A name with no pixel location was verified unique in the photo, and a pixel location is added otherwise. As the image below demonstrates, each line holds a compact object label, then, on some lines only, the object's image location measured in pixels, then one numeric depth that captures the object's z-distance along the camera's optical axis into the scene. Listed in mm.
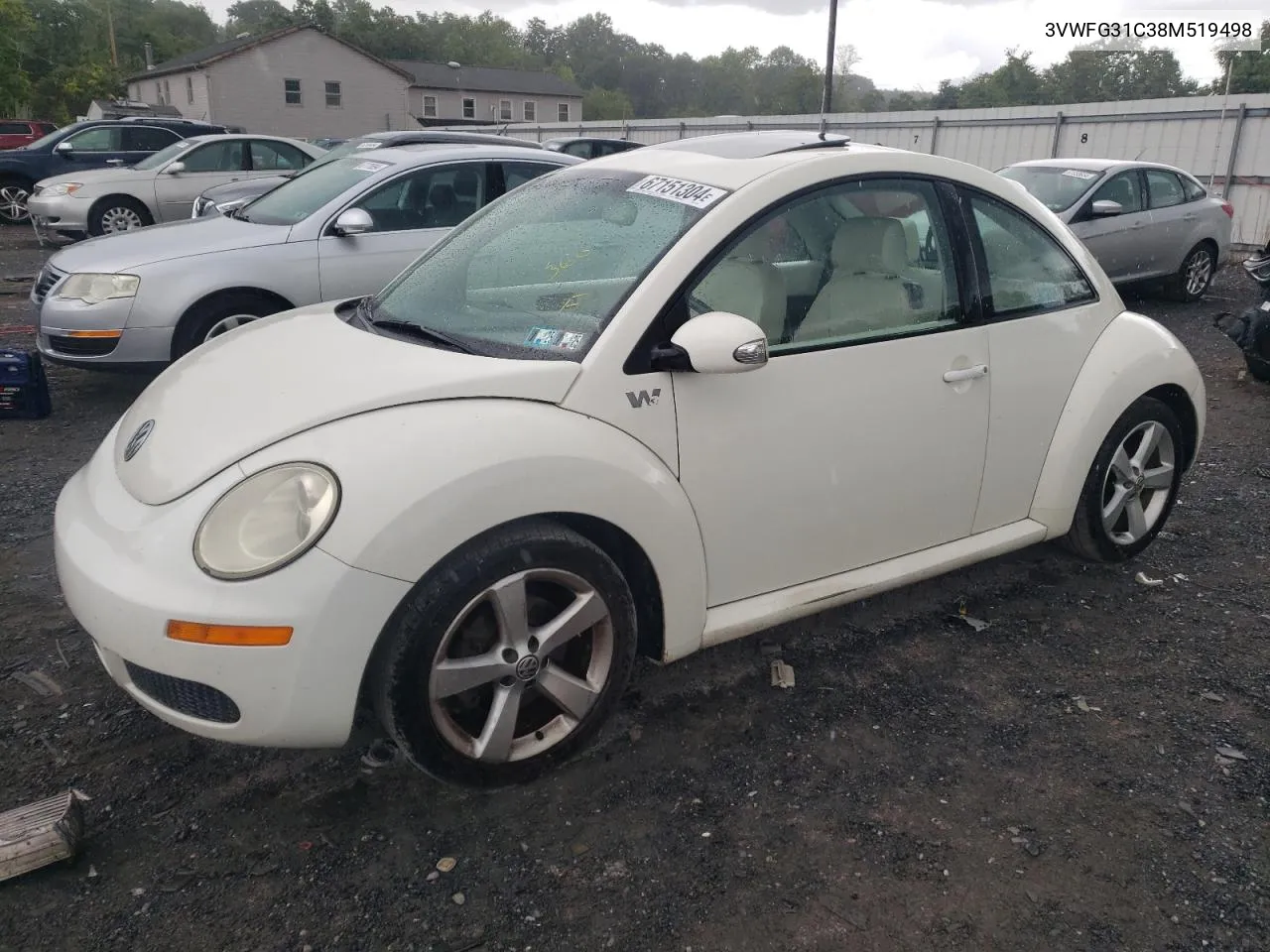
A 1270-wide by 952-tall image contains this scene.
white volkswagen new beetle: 2379
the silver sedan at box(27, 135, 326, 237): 13310
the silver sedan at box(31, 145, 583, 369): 6102
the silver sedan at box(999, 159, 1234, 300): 10227
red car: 23625
